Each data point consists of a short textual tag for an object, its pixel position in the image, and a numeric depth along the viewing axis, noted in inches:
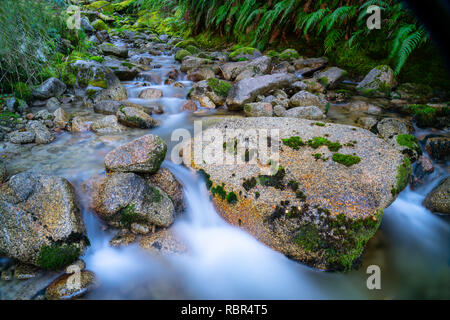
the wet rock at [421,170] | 131.3
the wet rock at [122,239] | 99.6
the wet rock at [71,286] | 77.1
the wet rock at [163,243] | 99.5
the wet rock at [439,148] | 143.1
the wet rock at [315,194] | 89.8
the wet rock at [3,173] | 105.8
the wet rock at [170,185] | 118.0
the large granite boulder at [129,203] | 101.2
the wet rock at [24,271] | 80.8
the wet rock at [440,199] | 114.0
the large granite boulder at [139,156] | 111.0
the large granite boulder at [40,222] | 82.4
